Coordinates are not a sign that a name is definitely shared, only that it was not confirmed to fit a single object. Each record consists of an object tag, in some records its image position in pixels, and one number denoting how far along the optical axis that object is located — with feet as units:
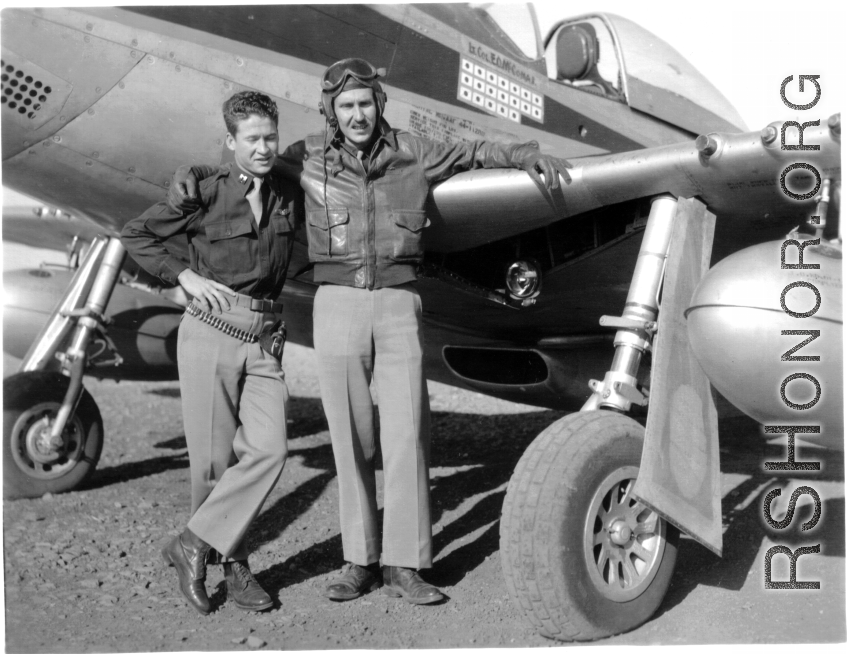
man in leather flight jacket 10.17
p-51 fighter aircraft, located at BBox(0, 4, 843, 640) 9.34
